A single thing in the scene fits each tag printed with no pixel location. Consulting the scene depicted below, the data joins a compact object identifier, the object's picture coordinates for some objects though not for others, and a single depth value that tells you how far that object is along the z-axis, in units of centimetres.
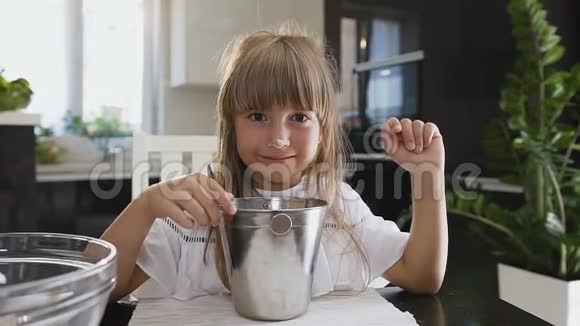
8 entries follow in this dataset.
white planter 138
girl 61
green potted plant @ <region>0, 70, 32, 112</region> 153
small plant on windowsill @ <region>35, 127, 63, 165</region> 246
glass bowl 28
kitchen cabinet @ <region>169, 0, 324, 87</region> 248
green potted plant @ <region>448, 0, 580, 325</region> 143
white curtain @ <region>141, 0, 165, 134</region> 272
